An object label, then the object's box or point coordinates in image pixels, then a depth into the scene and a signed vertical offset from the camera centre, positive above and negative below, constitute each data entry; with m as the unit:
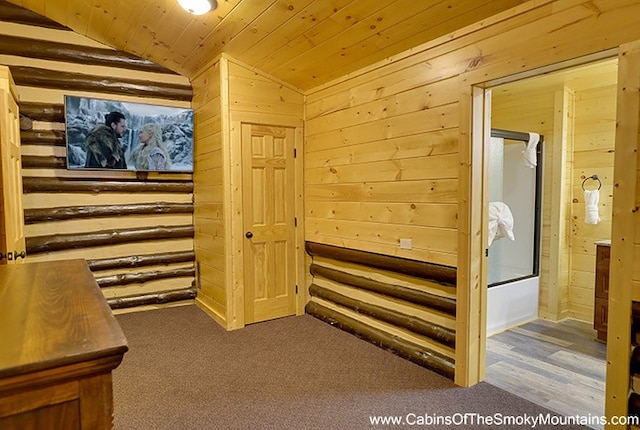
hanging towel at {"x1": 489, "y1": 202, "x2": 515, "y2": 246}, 3.78 -0.23
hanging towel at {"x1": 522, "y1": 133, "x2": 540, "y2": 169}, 4.25 +0.52
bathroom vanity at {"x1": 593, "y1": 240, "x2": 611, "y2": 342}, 3.64 -0.87
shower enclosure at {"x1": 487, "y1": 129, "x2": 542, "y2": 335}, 3.95 -0.47
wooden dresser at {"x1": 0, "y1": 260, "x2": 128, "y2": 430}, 0.84 -0.37
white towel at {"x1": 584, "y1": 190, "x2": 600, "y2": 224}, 4.07 -0.09
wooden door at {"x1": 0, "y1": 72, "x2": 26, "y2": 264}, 2.81 +0.13
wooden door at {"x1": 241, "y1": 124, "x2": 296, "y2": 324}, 4.13 -0.24
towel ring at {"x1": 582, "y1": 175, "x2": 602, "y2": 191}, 4.18 +0.20
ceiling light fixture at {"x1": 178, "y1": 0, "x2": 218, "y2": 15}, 3.04 +1.53
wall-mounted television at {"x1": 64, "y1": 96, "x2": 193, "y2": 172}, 4.08 +0.71
